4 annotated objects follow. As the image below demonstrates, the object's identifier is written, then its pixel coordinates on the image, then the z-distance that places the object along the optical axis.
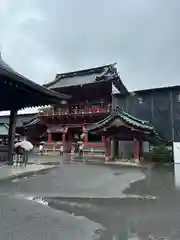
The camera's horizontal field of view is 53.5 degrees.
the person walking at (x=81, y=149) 18.39
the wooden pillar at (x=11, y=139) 10.24
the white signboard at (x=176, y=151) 13.42
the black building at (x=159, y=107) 15.80
